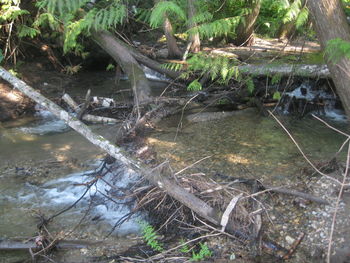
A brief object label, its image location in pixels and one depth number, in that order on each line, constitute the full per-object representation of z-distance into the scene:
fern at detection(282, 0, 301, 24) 5.70
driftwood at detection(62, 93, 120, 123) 8.43
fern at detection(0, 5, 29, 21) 8.75
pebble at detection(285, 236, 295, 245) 4.39
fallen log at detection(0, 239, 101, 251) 4.70
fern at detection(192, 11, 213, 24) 6.75
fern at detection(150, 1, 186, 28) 6.41
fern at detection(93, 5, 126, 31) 7.23
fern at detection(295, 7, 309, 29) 5.36
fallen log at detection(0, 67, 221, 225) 4.59
